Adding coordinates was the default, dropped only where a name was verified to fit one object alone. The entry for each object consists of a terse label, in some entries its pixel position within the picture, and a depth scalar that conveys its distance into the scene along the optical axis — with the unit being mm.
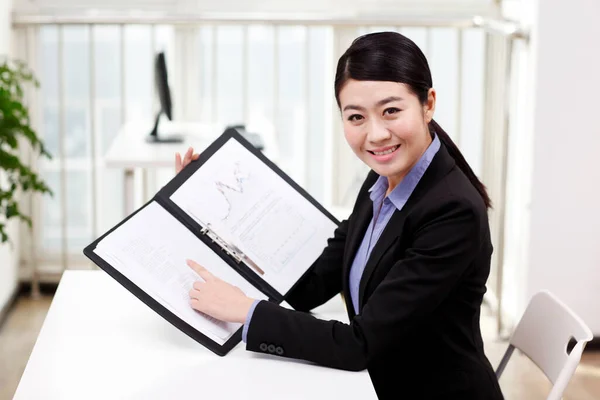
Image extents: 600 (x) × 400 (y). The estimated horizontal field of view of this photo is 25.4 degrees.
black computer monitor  4276
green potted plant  3738
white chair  2438
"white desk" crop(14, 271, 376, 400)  2264
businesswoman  2337
